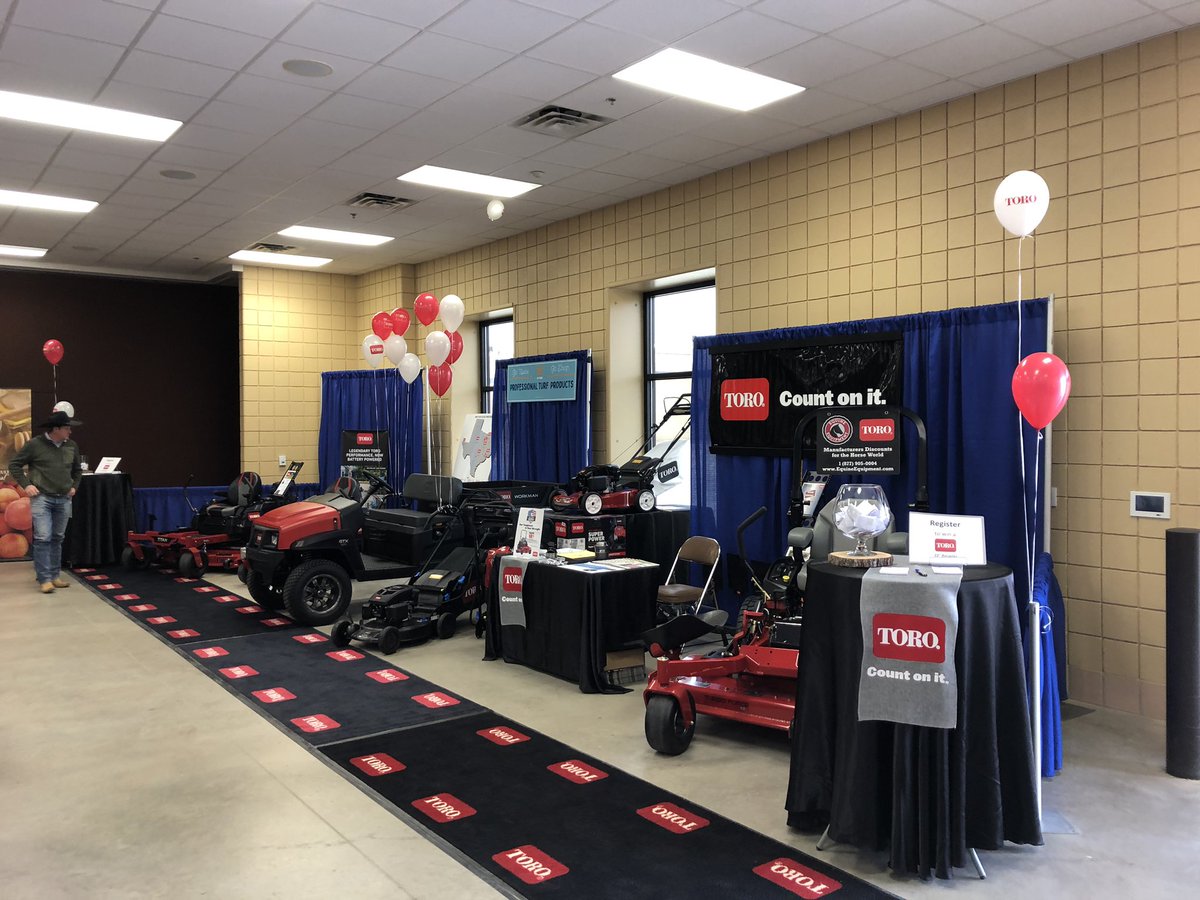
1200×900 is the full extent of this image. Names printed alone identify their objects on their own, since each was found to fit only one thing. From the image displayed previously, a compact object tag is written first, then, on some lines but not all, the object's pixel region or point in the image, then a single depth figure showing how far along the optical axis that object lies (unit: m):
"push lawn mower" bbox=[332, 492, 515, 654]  6.41
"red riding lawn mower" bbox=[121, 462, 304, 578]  9.38
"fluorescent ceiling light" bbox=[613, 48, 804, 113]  5.43
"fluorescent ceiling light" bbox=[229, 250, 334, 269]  11.29
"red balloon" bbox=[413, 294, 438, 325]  8.77
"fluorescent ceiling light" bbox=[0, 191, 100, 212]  8.46
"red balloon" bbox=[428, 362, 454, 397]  9.43
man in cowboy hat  8.38
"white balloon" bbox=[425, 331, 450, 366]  8.72
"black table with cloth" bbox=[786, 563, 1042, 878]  3.03
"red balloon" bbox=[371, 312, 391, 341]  10.23
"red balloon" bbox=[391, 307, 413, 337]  9.70
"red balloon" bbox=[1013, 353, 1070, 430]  4.08
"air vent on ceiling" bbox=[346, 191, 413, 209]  8.54
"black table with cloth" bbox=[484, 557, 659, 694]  5.32
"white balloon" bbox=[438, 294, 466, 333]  8.41
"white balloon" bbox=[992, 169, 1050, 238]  4.34
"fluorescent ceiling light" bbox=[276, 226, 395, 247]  9.94
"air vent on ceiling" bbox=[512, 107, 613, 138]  6.26
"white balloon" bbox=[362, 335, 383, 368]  10.92
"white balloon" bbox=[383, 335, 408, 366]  9.71
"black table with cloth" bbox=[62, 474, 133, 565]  9.93
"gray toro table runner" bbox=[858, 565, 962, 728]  2.97
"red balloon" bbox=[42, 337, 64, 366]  11.07
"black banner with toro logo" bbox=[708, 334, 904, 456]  6.04
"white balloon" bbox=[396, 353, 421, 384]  9.91
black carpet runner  3.11
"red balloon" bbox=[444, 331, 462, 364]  9.02
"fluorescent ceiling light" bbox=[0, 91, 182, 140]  6.06
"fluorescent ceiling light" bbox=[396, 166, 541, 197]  7.76
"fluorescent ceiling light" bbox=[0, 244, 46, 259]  10.87
